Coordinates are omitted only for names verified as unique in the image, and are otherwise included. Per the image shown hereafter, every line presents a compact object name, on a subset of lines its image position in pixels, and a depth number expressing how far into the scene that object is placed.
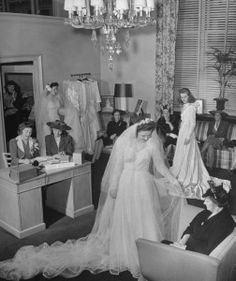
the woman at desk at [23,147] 5.86
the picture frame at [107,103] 9.52
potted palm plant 7.62
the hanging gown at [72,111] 8.58
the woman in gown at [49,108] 8.17
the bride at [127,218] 4.40
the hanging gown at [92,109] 9.01
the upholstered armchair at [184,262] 3.30
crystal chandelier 5.49
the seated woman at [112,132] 8.18
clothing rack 9.14
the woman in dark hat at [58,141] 6.15
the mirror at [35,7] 8.30
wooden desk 5.21
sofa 7.05
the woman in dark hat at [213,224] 3.49
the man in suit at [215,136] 7.19
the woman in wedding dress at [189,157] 6.25
